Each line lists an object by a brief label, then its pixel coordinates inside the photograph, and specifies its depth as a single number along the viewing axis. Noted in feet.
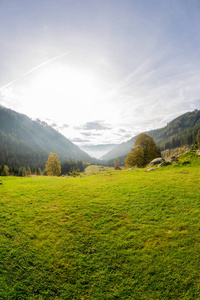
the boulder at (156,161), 77.71
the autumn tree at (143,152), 130.00
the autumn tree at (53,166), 194.70
